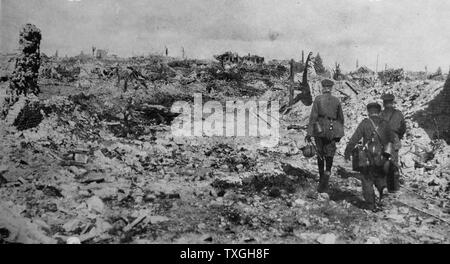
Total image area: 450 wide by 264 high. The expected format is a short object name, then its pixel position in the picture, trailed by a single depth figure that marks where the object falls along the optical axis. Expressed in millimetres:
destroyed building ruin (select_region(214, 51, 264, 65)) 28656
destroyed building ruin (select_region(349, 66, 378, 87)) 27942
